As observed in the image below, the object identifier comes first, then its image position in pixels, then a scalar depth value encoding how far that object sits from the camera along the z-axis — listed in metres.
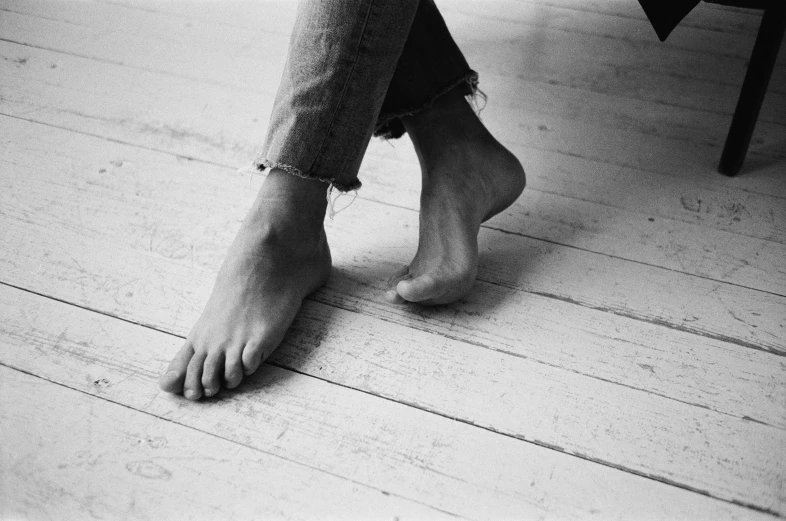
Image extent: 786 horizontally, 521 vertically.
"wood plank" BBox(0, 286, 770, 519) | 0.74
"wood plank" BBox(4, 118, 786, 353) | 0.96
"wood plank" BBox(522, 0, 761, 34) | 1.67
